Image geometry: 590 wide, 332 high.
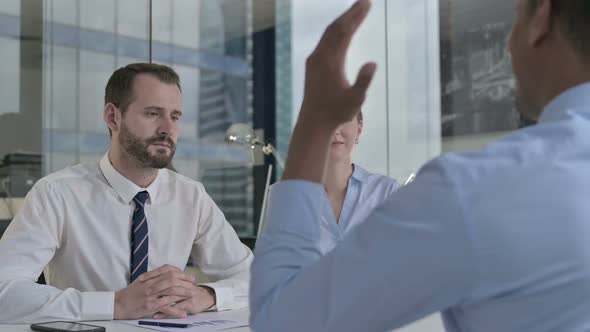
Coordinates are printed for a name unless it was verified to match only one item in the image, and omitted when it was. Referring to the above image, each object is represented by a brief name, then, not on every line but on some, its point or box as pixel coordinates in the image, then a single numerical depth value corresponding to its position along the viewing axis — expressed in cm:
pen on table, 170
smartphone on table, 159
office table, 165
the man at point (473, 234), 58
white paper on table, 166
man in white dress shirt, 185
